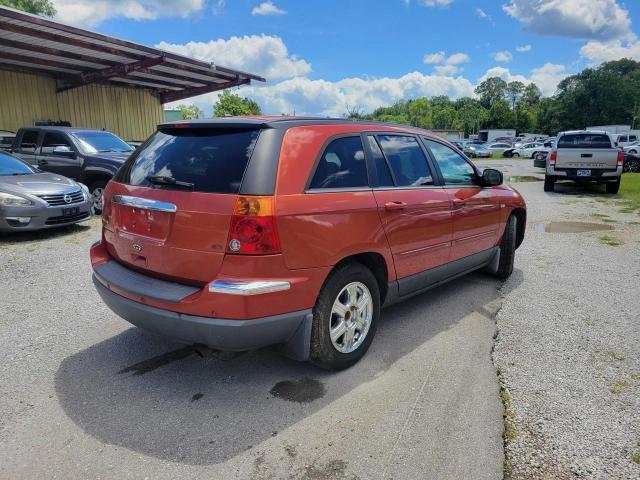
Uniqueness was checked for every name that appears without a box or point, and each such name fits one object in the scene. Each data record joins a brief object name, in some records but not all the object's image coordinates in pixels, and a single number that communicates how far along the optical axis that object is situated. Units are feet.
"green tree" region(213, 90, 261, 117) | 134.91
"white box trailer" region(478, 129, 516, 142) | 232.73
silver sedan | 23.25
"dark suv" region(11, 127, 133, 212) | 30.78
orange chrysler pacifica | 8.75
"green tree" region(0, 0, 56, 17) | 107.20
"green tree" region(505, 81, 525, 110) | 430.61
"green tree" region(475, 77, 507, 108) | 439.22
